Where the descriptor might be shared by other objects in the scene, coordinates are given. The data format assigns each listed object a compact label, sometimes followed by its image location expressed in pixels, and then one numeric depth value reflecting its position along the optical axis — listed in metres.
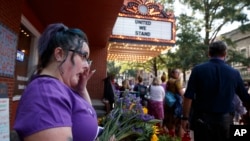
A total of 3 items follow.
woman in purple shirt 0.95
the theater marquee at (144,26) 10.76
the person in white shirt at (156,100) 7.58
